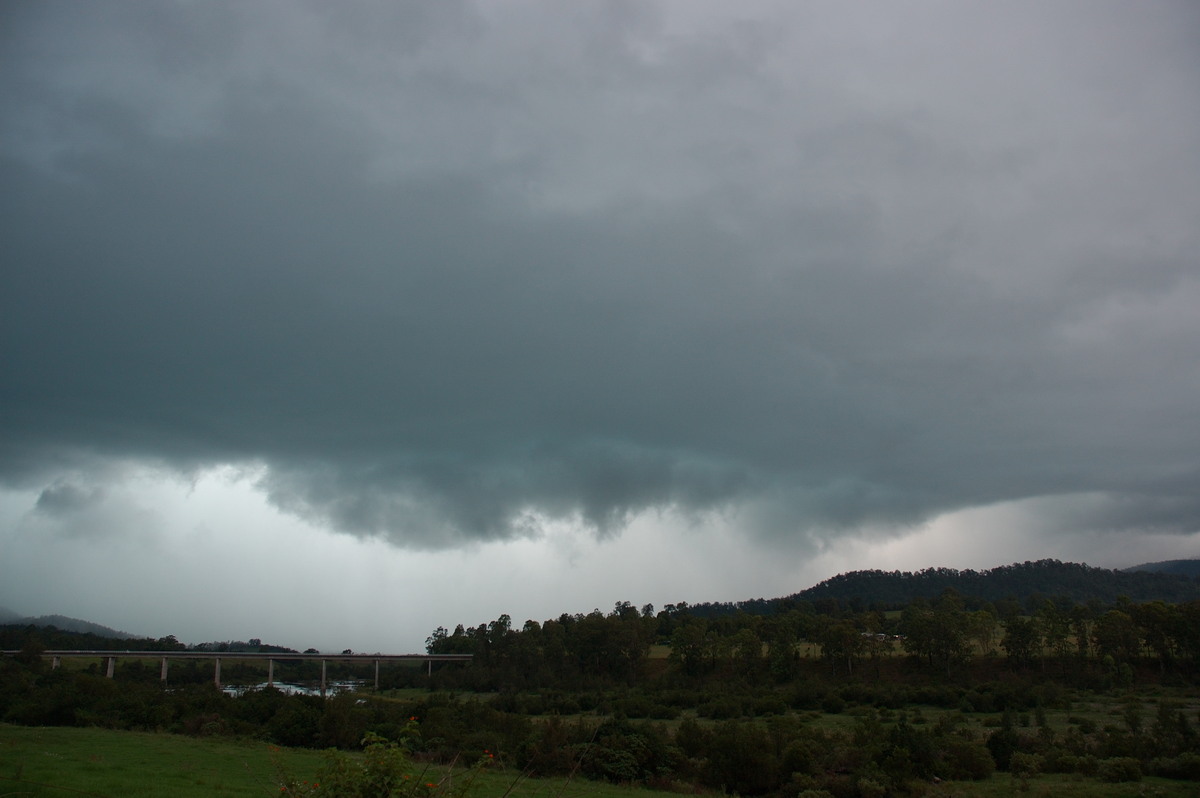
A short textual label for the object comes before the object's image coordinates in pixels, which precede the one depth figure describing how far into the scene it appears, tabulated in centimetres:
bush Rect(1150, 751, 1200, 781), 3878
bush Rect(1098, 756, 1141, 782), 3831
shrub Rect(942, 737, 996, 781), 4194
